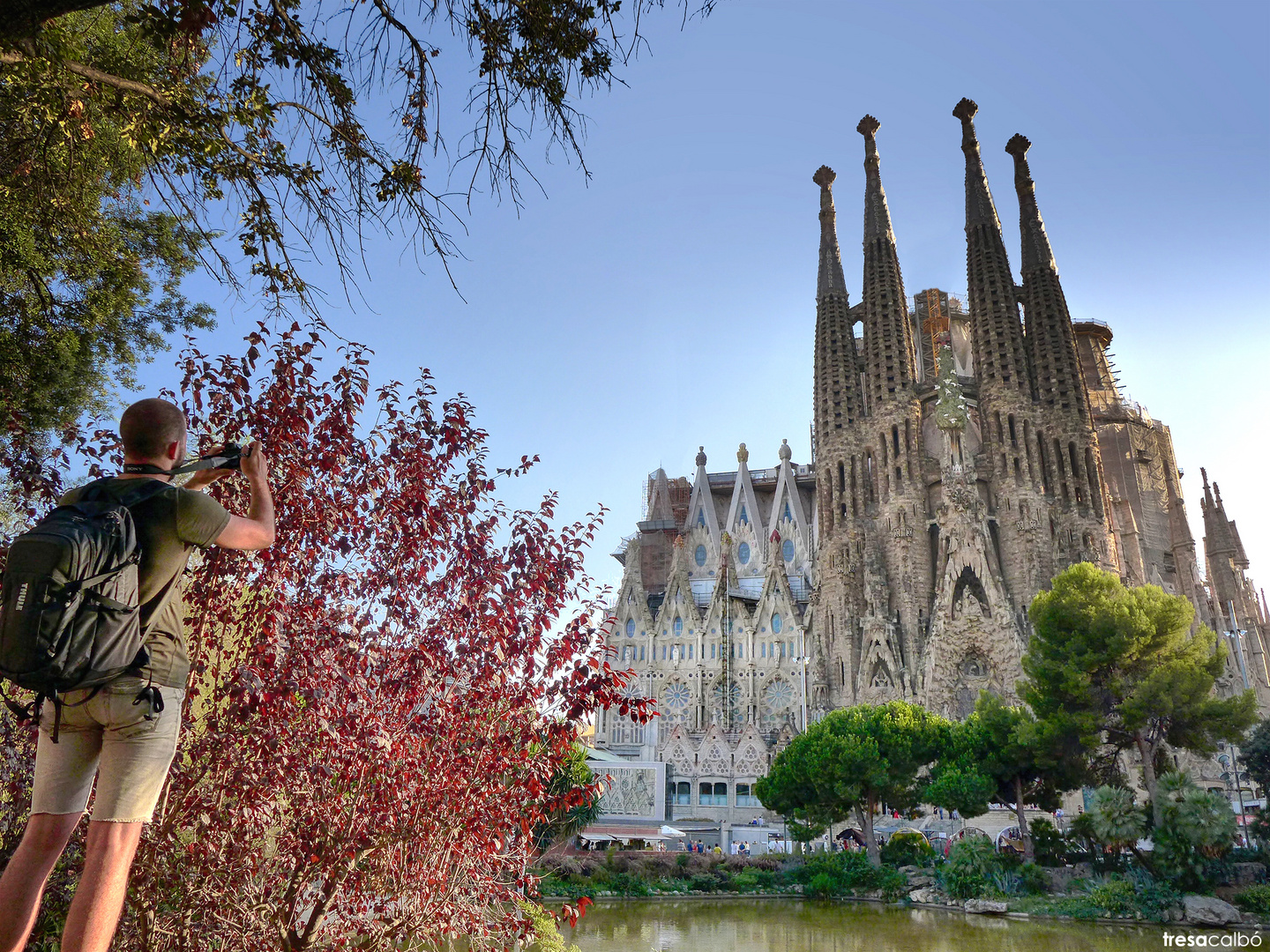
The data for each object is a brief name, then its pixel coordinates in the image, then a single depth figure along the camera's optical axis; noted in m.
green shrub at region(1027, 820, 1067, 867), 19.88
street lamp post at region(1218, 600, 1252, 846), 42.34
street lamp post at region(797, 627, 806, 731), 40.19
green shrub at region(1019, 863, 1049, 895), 17.88
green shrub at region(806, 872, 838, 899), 19.55
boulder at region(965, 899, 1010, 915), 16.86
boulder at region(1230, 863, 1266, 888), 16.59
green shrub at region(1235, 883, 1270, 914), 15.17
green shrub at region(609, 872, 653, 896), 19.05
